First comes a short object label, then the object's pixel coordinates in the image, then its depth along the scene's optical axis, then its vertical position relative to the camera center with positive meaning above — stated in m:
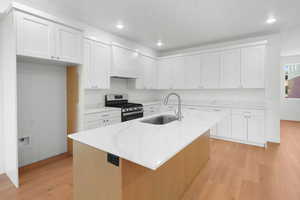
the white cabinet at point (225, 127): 3.88 -0.78
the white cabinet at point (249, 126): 3.48 -0.69
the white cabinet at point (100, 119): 2.92 -0.44
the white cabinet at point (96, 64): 3.09 +0.76
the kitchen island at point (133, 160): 1.05 -0.50
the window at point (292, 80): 6.25 +0.75
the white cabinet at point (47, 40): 2.15 +0.96
